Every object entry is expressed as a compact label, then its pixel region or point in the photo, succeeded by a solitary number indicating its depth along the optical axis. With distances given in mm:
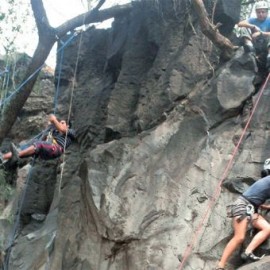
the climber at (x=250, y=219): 6340
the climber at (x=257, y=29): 9188
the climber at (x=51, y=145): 10500
